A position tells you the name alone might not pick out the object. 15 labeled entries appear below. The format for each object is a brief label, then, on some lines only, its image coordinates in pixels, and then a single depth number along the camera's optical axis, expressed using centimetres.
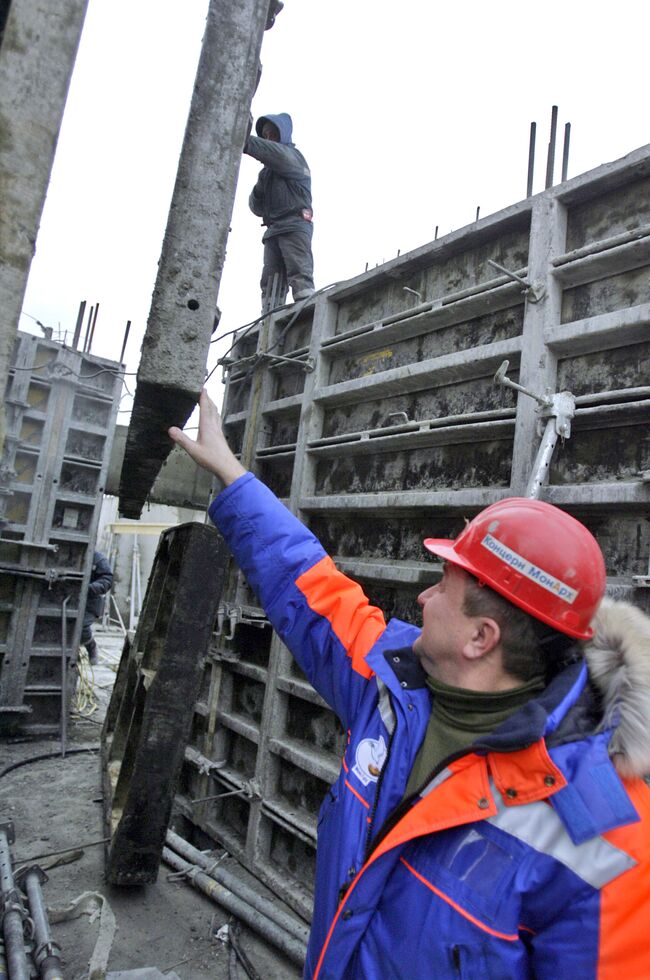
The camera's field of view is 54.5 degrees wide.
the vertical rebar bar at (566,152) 382
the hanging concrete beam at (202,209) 168
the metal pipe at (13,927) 247
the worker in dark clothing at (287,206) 518
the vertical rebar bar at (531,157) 387
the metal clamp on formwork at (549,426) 283
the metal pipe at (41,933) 249
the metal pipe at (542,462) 282
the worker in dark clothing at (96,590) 728
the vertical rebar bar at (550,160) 371
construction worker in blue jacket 111
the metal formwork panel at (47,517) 599
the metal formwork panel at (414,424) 286
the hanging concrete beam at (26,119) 114
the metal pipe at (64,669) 572
